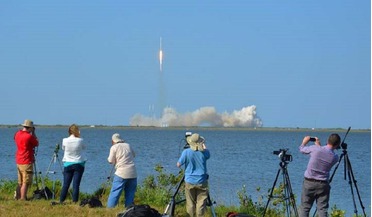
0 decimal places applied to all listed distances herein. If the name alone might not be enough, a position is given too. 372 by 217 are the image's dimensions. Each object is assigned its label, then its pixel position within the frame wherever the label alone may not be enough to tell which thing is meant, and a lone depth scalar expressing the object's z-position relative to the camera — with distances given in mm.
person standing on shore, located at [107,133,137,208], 19703
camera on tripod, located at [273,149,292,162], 18931
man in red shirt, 20766
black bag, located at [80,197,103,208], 19922
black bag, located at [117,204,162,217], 16272
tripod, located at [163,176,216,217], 18141
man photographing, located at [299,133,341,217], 17594
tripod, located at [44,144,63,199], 22673
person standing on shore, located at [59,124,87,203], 20359
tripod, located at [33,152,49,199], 21897
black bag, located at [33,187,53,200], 21936
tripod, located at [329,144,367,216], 18094
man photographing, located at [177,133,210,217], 18156
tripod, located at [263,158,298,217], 18978
